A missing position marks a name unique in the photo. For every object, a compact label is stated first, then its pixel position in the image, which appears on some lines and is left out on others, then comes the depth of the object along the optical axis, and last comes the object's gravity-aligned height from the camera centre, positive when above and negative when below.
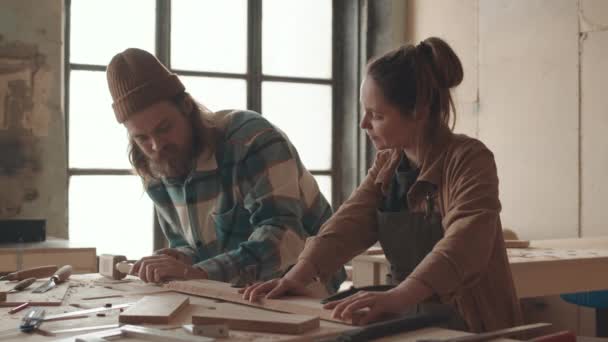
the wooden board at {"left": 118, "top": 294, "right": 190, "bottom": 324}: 2.55 -0.25
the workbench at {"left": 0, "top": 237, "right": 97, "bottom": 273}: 4.21 -0.36
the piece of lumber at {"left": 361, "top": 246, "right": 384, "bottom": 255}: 4.31 -0.34
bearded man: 3.22 -0.04
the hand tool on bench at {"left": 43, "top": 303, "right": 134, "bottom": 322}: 2.62 -0.27
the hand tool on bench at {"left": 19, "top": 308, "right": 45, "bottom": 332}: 2.53 -0.26
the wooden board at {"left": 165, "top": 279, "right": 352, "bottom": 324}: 2.66 -0.26
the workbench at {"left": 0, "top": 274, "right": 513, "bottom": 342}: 2.45 -0.27
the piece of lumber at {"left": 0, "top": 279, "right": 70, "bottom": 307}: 2.82 -0.28
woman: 2.78 -0.10
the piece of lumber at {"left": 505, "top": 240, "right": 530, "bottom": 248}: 4.53 -0.33
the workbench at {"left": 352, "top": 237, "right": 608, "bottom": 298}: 3.97 -0.38
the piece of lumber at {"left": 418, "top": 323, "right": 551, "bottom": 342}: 2.37 -0.24
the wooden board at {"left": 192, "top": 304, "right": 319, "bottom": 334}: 2.46 -0.25
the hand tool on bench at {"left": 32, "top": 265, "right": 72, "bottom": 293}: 3.01 -0.28
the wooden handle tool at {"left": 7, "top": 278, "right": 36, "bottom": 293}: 3.02 -0.28
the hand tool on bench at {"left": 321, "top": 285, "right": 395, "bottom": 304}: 2.71 -0.24
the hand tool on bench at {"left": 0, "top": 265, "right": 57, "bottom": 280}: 3.19 -0.28
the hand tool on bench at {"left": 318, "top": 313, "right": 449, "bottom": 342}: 2.41 -0.25
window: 5.97 +0.51
